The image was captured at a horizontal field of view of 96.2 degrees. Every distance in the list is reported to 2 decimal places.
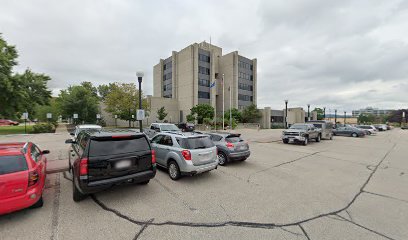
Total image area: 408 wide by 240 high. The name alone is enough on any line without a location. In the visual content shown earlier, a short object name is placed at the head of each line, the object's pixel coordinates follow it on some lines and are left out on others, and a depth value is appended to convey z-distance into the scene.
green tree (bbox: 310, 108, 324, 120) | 76.40
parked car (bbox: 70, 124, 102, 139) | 11.22
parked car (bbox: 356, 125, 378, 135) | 29.19
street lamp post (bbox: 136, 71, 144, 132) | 10.55
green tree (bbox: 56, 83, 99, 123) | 34.40
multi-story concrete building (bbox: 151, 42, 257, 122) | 48.04
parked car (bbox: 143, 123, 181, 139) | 14.18
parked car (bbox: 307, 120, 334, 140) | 19.48
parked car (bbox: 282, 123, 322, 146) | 14.93
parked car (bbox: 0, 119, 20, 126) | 51.07
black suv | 3.90
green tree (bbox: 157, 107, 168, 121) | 42.59
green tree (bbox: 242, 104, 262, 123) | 48.16
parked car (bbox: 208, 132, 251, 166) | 7.90
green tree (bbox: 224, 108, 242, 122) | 43.22
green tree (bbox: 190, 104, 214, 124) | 38.34
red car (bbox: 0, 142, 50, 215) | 3.22
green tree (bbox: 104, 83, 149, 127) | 33.69
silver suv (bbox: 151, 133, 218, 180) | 5.71
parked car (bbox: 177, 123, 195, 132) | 26.48
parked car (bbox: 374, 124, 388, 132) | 44.88
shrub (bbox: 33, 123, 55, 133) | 24.04
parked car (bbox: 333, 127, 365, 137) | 24.62
